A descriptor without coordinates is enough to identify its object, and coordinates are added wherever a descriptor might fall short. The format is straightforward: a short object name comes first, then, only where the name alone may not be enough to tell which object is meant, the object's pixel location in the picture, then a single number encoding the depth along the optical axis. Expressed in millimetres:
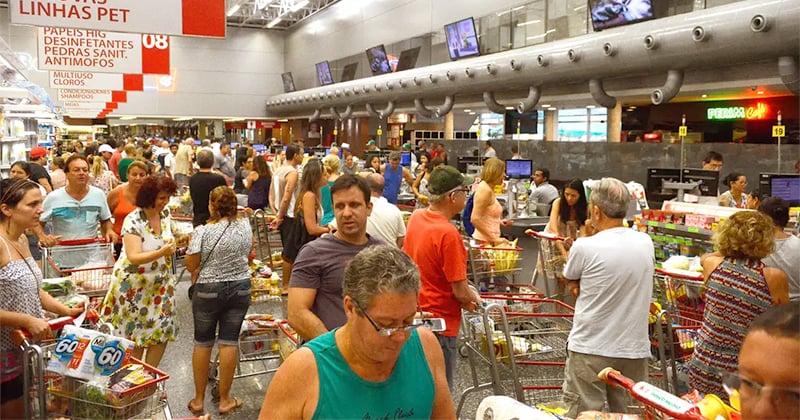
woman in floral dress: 4336
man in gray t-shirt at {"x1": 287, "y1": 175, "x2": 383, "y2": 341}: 3061
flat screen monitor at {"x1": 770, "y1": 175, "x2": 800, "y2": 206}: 7223
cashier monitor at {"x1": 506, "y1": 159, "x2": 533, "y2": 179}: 14328
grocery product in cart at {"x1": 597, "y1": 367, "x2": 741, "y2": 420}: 2039
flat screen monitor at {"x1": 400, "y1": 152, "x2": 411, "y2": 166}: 18094
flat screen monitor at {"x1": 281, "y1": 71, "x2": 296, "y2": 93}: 33750
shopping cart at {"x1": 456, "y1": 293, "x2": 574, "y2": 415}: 3607
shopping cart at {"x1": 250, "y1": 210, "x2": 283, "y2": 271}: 8773
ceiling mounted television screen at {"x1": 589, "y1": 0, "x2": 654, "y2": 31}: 11812
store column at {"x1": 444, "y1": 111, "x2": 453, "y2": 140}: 26016
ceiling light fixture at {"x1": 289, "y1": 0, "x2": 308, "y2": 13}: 28419
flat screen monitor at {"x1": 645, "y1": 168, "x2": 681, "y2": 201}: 8523
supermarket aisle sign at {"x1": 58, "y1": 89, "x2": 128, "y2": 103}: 13266
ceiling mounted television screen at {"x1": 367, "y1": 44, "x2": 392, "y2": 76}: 23344
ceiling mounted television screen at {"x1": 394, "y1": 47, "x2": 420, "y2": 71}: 22453
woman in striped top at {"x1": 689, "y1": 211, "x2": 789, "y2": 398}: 3379
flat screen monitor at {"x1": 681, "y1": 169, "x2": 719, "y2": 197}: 8320
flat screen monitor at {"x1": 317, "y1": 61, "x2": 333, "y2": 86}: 29062
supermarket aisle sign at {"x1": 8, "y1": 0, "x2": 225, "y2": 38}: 4402
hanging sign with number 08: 8180
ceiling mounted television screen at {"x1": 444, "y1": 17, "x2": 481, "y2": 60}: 17766
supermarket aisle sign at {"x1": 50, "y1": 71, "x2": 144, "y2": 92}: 11555
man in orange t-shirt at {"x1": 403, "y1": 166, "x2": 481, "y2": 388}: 3602
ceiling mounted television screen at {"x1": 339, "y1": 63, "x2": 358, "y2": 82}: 27516
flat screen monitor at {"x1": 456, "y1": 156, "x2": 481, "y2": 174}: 15969
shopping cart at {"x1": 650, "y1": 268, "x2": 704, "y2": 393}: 4162
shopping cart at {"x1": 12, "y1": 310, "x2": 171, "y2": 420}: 2812
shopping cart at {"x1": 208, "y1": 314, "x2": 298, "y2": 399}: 4980
